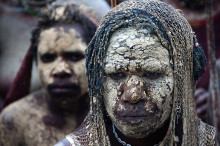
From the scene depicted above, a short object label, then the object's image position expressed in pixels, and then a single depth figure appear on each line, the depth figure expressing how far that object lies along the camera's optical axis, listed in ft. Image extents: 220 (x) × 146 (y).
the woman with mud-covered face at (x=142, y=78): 7.41
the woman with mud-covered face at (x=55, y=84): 11.43
